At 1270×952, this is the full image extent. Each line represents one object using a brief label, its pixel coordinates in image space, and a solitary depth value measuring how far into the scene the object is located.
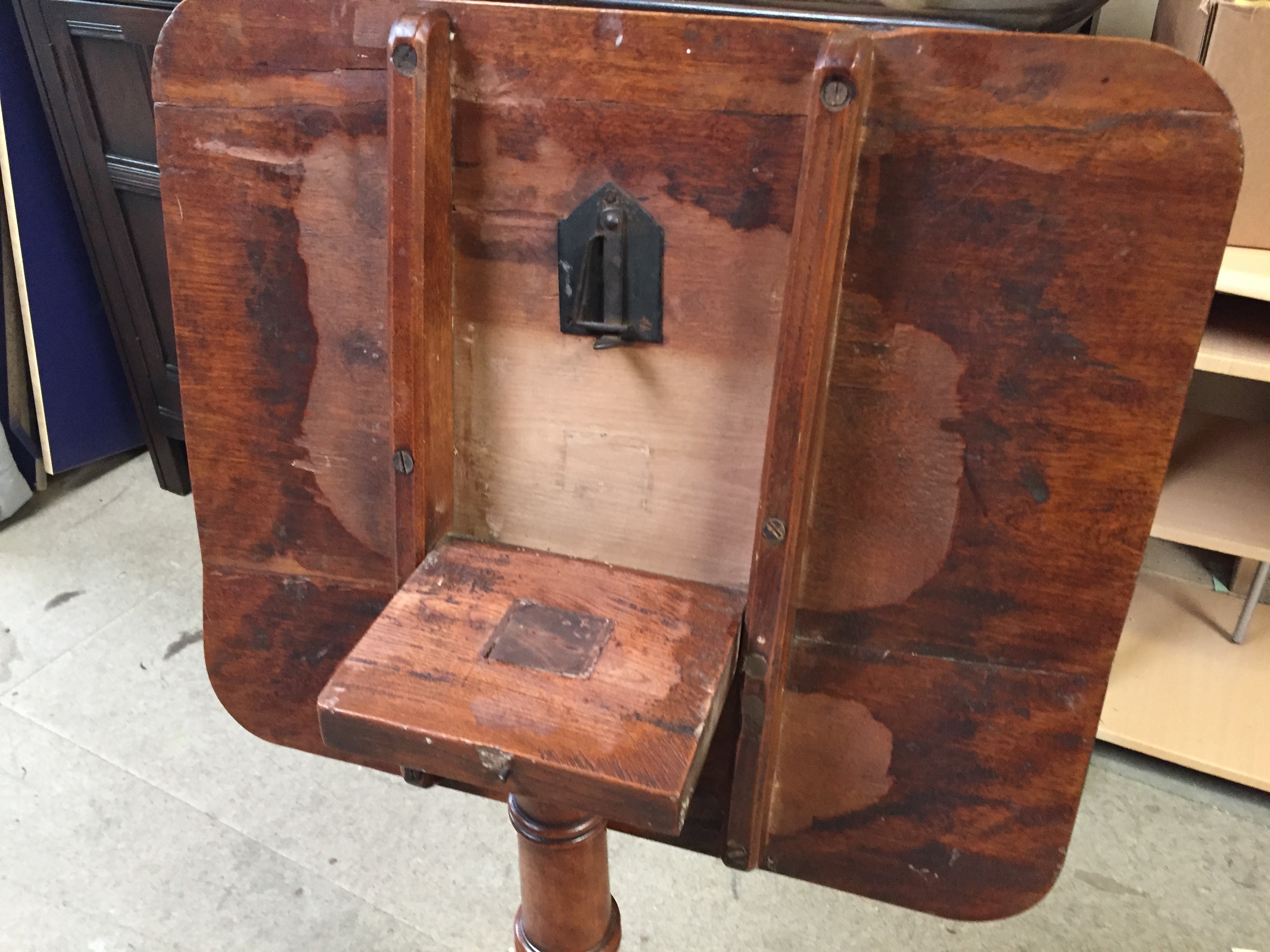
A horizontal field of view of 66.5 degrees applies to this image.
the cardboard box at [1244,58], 1.07
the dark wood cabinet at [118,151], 1.63
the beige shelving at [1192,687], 1.48
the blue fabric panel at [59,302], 1.84
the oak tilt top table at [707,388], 0.60
